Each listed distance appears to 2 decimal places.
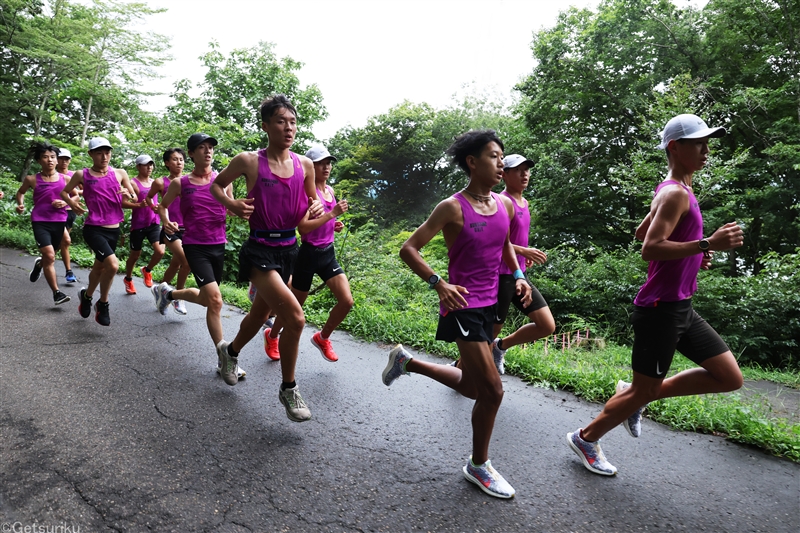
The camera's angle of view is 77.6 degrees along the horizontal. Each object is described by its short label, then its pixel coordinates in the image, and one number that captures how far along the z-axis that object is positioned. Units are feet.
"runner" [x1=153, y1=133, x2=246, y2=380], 16.28
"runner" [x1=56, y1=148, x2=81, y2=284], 28.04
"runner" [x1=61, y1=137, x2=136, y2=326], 20.45
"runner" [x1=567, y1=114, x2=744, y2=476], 9.63
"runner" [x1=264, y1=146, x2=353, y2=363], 16.79
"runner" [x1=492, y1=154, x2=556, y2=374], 14.96
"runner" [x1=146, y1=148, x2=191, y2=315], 21.57
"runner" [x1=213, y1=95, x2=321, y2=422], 12.13
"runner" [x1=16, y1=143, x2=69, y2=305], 23.97
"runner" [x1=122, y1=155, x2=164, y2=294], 26.09
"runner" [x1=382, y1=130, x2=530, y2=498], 9.52
